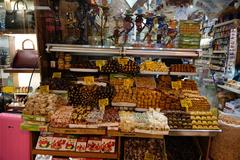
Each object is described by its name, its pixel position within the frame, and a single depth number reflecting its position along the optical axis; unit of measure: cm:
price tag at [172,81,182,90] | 283
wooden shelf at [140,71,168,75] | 269
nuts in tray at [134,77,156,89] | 275
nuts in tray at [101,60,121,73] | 267
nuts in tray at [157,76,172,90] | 283
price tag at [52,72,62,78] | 286
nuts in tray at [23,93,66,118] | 230
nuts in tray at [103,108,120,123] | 227
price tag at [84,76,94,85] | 274
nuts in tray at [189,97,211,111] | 260
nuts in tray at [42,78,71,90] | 267
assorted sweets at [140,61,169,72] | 271
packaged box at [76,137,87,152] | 234
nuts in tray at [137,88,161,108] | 261
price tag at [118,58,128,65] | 271
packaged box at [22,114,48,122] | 228
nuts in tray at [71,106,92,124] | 227
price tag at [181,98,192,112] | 257
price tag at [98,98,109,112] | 257
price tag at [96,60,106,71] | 268
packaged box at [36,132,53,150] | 237
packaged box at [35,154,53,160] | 242
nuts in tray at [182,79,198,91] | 289
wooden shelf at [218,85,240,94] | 421
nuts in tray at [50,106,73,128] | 224
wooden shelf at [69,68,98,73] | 266
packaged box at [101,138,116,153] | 232
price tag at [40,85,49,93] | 265
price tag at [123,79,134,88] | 274
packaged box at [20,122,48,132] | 225
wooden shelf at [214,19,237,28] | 499
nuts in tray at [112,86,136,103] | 257
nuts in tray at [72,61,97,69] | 269
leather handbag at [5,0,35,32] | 306
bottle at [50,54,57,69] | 282
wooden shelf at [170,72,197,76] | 273
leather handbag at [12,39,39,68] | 321
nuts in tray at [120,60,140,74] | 267
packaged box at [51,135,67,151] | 235
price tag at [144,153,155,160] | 234
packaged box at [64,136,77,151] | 235
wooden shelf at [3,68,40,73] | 315
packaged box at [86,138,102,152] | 233
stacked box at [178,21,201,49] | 282
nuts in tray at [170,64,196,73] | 275
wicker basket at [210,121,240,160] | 241
